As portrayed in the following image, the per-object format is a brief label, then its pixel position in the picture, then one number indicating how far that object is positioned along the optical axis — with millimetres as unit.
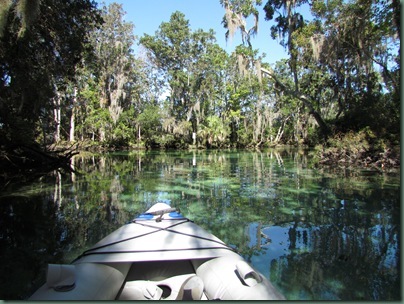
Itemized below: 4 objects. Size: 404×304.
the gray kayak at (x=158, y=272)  2436
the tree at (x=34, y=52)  7598
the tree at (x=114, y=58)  30859
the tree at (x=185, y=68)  34531
